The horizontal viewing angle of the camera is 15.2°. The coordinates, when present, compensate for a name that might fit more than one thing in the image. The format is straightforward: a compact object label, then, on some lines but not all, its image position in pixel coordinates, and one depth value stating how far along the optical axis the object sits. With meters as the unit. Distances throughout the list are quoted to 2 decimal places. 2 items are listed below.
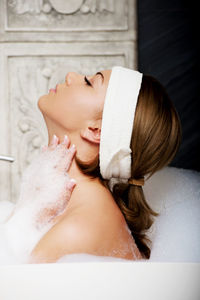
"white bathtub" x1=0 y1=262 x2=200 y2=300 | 1.20
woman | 1.44
